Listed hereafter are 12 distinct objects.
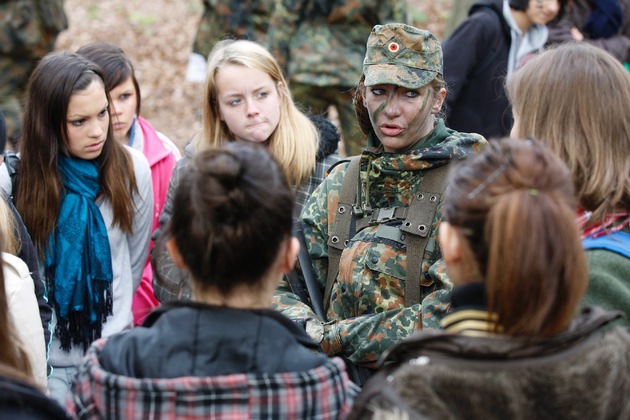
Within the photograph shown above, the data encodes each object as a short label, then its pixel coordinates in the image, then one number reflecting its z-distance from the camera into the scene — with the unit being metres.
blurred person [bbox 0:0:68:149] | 9.11
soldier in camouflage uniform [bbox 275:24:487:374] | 2.96
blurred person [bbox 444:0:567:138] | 5.44
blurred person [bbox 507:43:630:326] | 2.46
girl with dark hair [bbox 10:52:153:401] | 3.86
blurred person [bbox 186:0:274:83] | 9.09
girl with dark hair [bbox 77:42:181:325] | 4.79
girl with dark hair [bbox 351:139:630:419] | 1.85
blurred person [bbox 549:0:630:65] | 6.16
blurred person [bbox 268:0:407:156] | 7.11
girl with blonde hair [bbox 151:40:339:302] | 4.05
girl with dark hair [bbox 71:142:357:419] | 2.06
